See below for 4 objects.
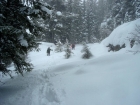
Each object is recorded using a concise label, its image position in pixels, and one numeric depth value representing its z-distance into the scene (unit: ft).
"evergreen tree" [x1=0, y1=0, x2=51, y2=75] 16.12
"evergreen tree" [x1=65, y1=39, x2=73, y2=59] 56.85
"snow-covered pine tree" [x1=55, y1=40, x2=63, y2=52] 77.82
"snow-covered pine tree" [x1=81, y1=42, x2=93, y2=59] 50.41
